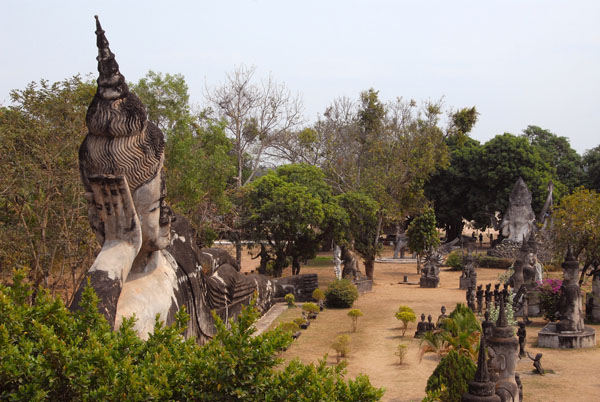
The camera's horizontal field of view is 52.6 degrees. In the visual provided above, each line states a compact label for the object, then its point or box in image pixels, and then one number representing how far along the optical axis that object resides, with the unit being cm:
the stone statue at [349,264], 2811
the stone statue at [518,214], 3888
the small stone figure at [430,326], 1709
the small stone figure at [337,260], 2530
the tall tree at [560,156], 4600
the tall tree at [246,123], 3553
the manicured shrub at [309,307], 1948
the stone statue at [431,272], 2853
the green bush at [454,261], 3472
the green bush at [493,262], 3459
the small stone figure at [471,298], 2128
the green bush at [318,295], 2216
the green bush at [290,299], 2070
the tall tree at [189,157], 2373
